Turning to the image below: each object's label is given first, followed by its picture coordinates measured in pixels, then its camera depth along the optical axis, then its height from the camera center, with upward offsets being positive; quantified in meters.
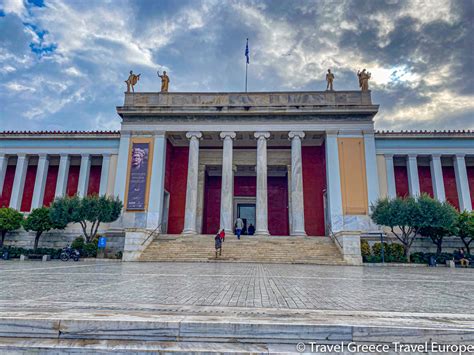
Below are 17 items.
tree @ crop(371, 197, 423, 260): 16.75 +1.58
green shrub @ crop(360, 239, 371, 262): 16.89 -0.36
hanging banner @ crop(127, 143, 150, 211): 21.47 +4.18
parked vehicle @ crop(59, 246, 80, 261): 17.19 -0.87
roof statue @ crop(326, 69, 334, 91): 23.06 +11.59
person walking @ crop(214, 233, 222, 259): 16.02 -0.11
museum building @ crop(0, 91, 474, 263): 21.22 +5.89
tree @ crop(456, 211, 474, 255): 17.46 +1.08
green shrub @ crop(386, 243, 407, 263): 16.88 -0.48
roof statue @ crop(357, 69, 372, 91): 22.41 +11.34
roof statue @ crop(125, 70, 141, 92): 23.52 +11.39
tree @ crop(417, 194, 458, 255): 16.48 +1.63
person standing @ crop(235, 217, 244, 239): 19.79 +0.96
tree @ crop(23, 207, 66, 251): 19.48 +0.93
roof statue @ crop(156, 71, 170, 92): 23.78 +11.59
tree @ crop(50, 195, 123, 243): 18.30 +1.61
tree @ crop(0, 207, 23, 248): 19.92 +1.09
